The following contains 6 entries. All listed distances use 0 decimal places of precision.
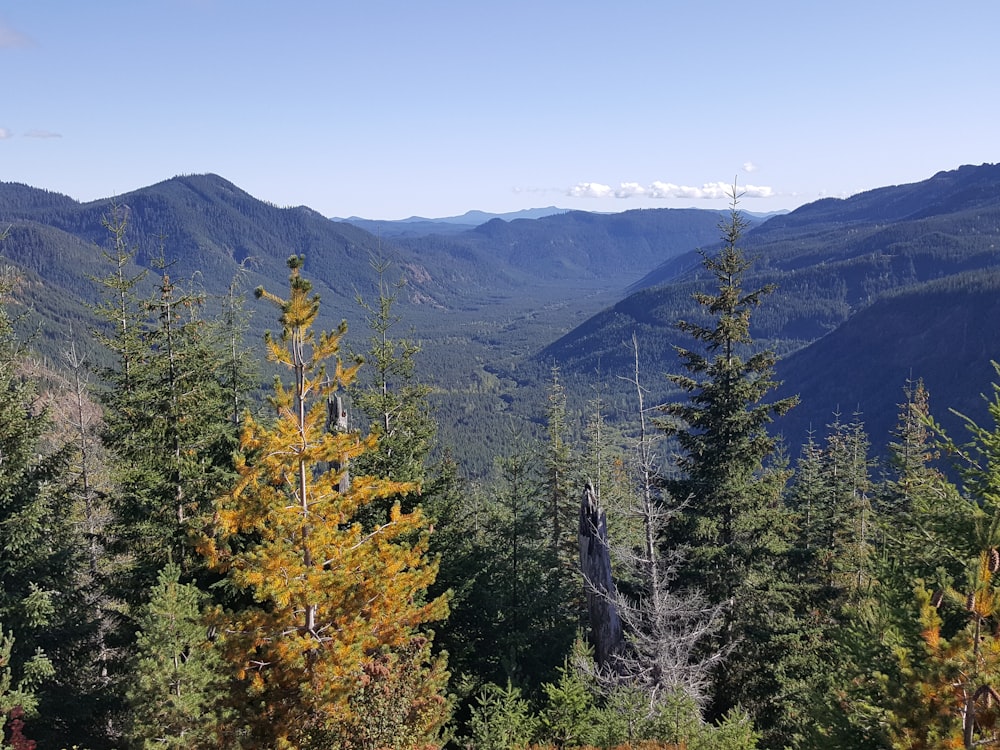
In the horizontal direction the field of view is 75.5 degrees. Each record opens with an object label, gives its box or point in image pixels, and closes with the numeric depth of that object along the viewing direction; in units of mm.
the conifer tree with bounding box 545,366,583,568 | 27422
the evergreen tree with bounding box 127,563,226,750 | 11570
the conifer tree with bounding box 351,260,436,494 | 18688
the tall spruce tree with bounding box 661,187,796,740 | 16750
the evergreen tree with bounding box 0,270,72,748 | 16438
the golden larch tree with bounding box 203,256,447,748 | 9805
